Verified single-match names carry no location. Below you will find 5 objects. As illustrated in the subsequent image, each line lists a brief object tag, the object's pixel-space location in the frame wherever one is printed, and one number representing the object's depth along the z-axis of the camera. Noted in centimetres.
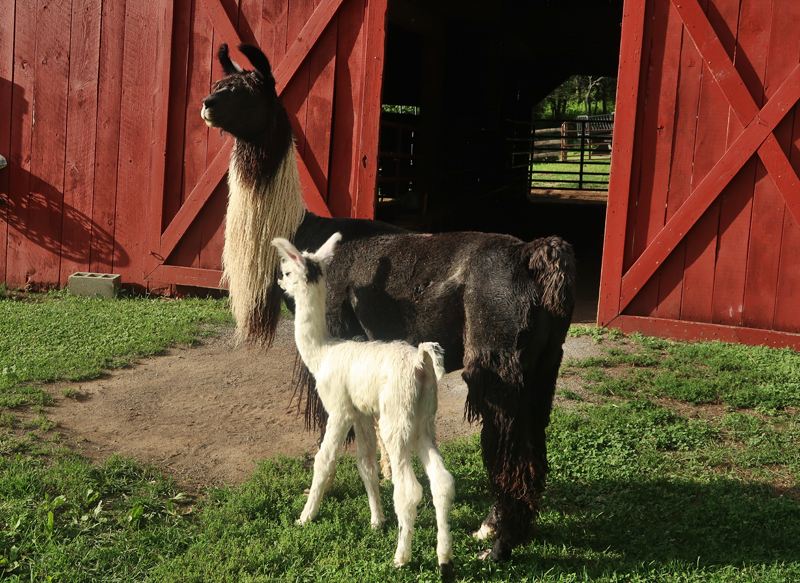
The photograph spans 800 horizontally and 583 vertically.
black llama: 309
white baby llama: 293
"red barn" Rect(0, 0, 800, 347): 640
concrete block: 783
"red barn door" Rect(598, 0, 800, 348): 632
